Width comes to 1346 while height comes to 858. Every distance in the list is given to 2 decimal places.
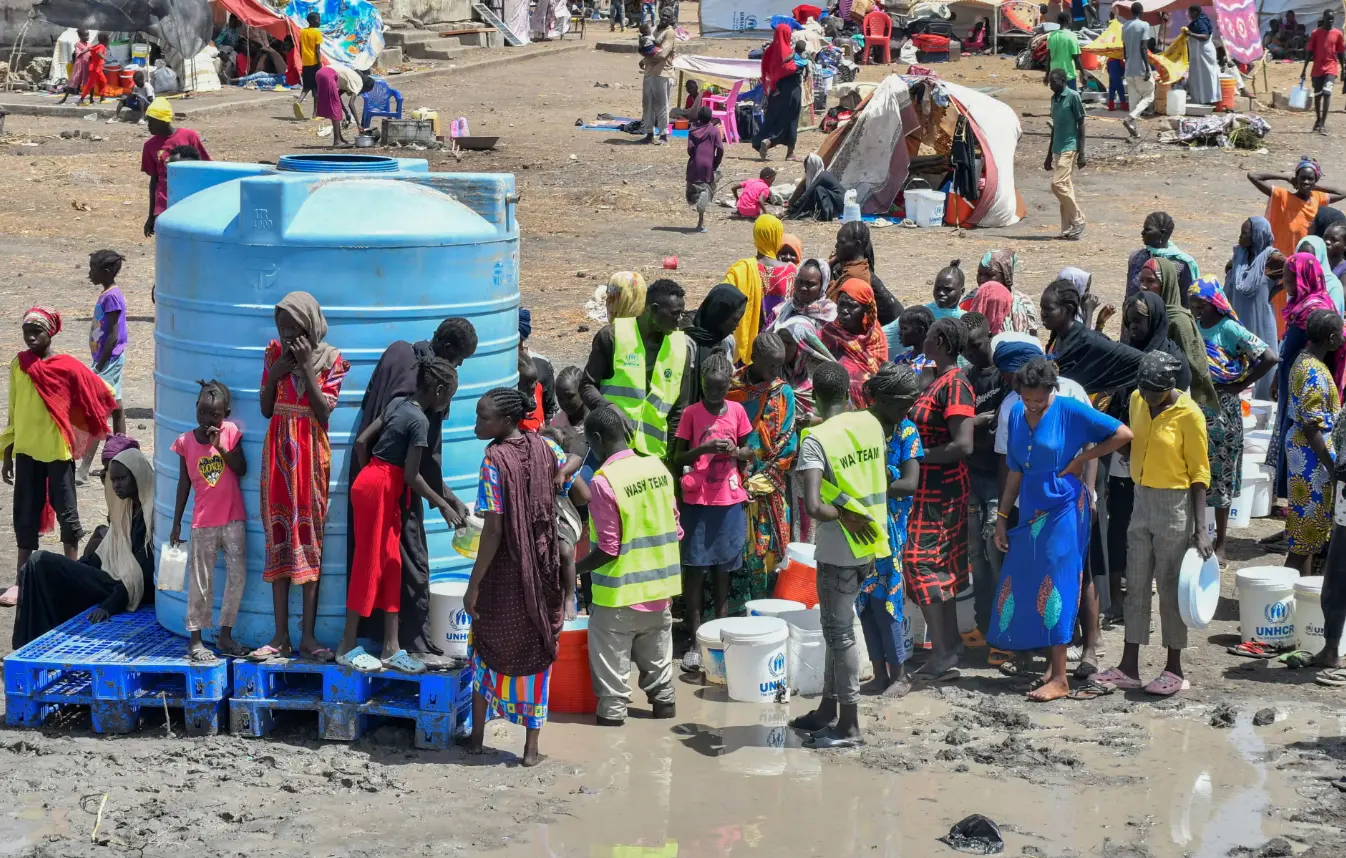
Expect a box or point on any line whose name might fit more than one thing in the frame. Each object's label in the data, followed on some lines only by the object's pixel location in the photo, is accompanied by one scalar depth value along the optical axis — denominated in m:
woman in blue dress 12.71
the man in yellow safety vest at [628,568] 12.07
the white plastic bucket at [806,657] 13.40
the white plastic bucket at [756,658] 12.90
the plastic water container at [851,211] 26.81
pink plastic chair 47.72
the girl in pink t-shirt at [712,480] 13.57
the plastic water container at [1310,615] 14.14
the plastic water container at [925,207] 35.56
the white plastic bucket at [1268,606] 14.27
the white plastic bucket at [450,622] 12.54
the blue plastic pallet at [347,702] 11.81
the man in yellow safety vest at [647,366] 13.77
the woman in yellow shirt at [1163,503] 12.91
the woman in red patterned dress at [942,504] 13.09
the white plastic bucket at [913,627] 13.90
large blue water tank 12.09
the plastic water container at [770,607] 13.66
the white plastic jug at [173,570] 12.42
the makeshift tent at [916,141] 35.56
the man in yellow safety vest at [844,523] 11.88
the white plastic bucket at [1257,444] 18.80
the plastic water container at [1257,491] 18.33
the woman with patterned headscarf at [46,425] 15.06
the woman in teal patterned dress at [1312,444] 15.06
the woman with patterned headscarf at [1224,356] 16.16
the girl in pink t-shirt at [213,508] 12.05
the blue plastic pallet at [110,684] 11.94
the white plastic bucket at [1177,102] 50.03
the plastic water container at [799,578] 14.26
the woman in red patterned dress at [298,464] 11.70
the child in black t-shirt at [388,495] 11.77
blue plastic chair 49.47
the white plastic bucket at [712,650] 13.38
